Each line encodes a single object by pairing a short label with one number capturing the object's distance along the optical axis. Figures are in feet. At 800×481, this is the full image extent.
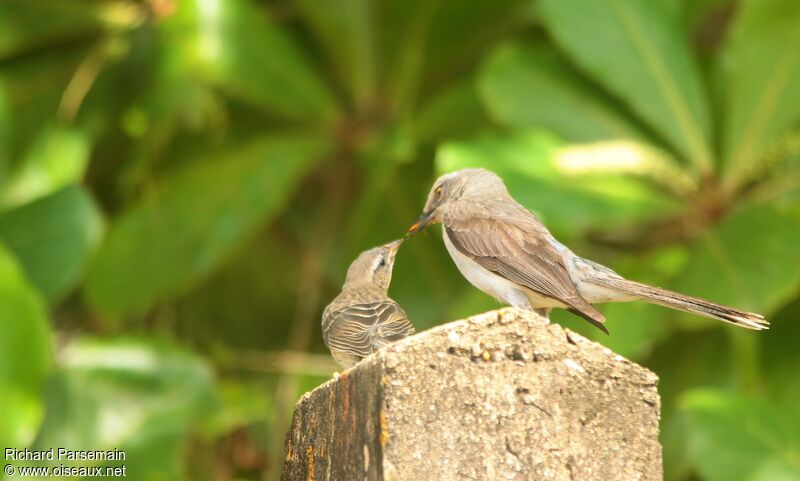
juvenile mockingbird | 24.36
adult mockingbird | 23.99
